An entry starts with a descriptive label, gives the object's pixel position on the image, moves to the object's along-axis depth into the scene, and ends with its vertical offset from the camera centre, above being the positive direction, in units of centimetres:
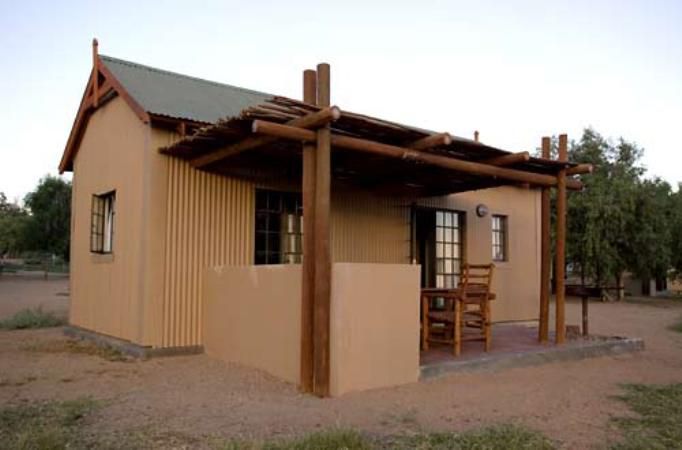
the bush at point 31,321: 1230 -156
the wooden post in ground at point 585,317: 966 -107
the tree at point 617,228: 2123 +80
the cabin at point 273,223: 607 +40
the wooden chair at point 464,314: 752 -86
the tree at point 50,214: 4147 +222
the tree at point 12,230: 4525 +126
